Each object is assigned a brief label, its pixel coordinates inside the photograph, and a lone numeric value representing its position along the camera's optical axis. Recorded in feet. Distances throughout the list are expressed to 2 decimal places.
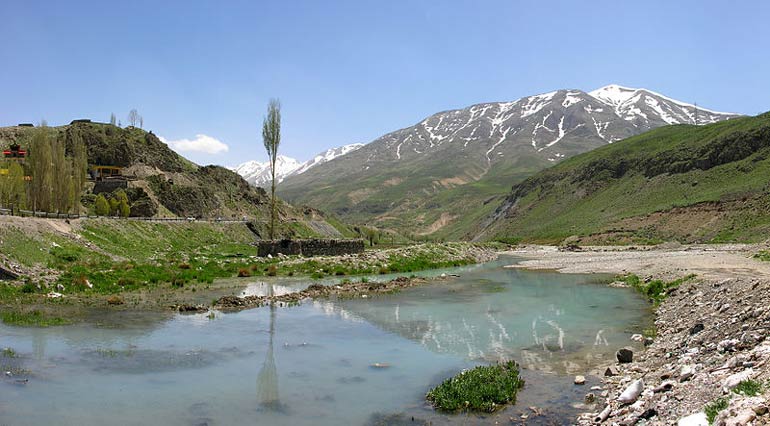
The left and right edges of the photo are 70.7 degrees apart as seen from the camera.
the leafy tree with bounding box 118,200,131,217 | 245.65
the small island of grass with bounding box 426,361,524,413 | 43.09
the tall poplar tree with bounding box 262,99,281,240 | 228.84
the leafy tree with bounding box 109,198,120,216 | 243.19
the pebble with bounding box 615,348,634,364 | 54.44
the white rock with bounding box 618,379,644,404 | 39.11
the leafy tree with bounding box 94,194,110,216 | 236.43
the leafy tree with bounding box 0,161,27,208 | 195.93
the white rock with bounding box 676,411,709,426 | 29.04
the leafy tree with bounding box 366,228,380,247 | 416.67
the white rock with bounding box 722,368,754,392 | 32.50
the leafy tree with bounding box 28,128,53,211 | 188.65
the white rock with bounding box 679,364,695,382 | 39.70
